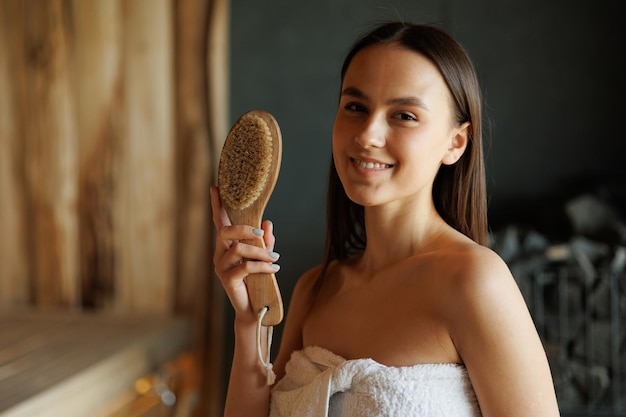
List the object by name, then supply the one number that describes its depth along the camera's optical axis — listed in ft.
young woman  3.15
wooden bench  6.05
